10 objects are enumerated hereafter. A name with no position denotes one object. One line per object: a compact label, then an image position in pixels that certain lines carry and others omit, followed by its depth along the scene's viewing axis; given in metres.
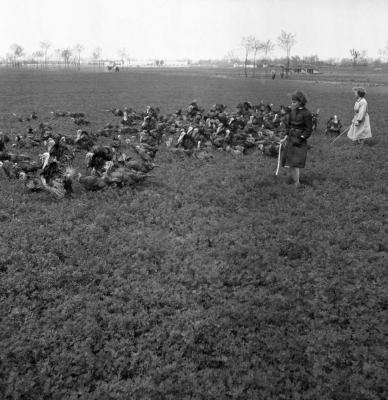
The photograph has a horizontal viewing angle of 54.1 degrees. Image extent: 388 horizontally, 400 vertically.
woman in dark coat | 11.90
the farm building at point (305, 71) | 101.62
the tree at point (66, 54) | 158.15
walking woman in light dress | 17.56
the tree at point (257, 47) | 130.25
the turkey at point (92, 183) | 12.37
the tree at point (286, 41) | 131.82
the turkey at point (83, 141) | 17.13
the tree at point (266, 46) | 134.98
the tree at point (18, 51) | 167.62
